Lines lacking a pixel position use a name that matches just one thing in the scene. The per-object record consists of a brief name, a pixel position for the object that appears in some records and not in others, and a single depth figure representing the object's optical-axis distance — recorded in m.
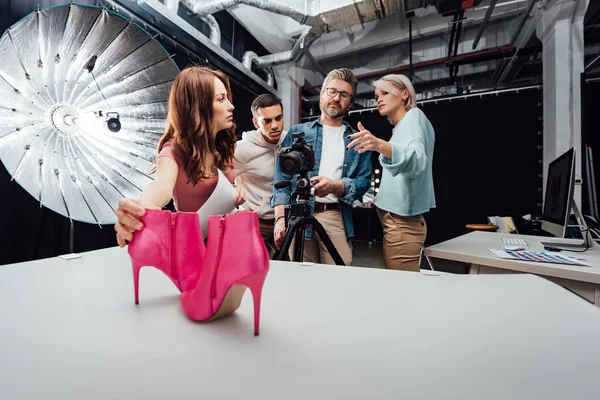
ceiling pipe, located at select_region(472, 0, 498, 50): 3.22
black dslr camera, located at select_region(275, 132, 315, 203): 0.99
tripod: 1.02
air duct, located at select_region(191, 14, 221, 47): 3.30
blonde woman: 1.08
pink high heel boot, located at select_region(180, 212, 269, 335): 0.37
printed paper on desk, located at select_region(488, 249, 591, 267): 0.99
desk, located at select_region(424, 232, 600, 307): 0.89
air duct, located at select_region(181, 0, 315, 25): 3.02
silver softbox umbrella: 1.22
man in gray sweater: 1.38
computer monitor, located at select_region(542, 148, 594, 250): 1.22
